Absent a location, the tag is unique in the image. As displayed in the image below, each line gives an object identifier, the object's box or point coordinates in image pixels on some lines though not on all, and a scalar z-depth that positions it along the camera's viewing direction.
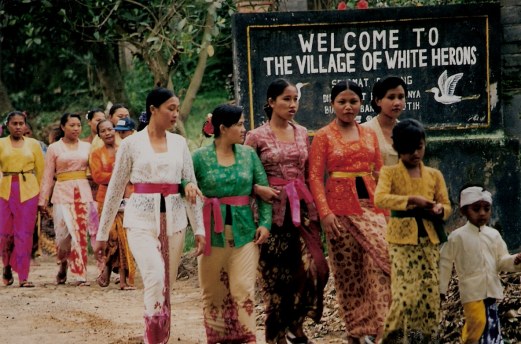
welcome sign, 16.50
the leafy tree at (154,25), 21.55
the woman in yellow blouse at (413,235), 11.18
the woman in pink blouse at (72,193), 20.51
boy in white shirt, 11.27
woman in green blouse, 12.26
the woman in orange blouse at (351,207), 12.39
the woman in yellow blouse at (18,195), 20.20
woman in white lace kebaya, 12.09
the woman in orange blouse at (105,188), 19.82
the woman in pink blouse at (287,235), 12.69
